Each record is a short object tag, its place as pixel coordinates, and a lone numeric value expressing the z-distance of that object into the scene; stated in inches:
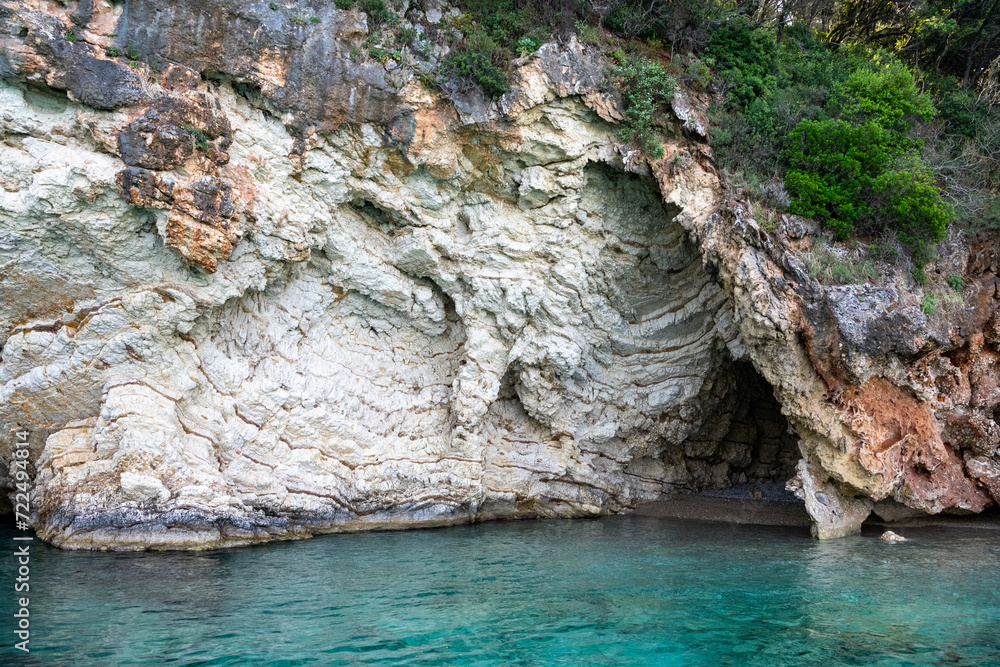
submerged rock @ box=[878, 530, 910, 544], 490.3
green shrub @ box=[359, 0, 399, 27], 535.5
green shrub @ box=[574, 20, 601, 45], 565.0
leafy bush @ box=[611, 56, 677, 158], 547.2
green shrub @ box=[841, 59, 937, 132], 535.2
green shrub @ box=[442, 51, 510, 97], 537.0
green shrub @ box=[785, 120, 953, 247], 508.7
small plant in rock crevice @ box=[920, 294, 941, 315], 490.0
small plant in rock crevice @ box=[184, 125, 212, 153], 464.6
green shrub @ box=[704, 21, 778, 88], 604.4
